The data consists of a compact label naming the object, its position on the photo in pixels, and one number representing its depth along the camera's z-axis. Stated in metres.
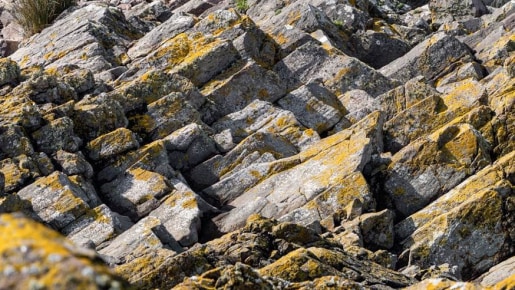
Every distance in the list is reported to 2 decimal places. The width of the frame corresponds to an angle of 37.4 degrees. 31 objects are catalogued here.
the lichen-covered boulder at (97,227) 21.65
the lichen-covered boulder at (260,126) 28.23
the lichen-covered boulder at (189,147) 26.95
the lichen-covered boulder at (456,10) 45.22
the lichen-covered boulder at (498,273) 17.89
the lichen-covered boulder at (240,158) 26.31
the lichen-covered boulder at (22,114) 25.86
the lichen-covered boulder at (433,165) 23.48
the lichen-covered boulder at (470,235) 20.73
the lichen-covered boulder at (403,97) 30.06
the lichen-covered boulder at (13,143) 24.88
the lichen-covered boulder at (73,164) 24.66
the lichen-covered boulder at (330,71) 33.81
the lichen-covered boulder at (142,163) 25.55
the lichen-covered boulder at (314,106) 30.67
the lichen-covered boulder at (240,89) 31.31
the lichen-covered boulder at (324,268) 14.27
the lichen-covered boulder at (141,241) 20.03
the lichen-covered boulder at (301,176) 22.86
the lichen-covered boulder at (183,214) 21.52
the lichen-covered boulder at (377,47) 39.16
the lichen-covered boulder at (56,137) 25.72
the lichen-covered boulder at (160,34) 35.66
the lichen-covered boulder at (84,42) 34.59
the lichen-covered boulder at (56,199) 22.47
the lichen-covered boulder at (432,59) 35.56
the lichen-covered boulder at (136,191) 23.84
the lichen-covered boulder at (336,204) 21.86
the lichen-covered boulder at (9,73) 29.28
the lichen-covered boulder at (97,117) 27.16
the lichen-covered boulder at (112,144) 26.14
